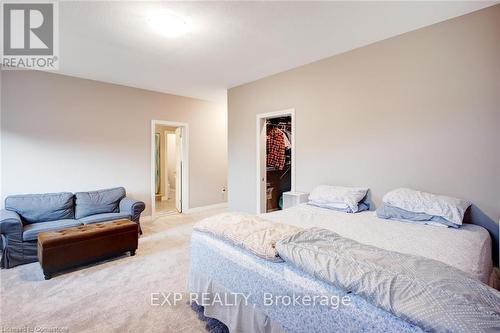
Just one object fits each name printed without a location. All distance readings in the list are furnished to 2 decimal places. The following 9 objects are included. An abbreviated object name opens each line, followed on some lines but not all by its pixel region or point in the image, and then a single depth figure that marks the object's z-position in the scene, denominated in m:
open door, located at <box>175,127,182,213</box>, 5.69
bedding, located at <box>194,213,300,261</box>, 1.53
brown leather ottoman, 2.60
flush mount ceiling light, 2.32
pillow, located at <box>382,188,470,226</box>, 2.15
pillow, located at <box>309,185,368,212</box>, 2.82
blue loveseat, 2.86
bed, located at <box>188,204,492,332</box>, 1.17
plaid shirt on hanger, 4.73
